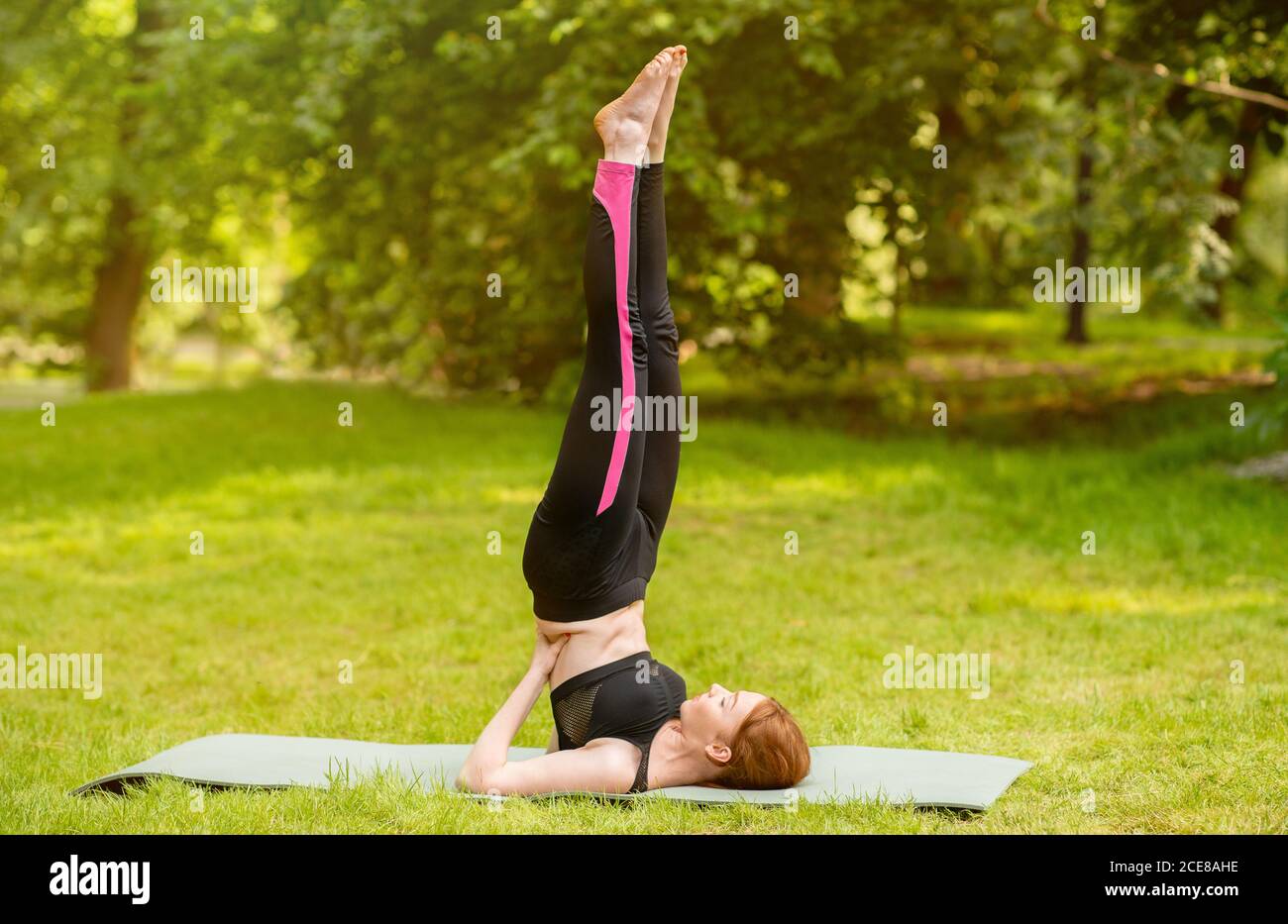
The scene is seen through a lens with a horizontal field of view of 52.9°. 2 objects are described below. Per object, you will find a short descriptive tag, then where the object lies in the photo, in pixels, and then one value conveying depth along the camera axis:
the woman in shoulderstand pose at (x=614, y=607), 4.40
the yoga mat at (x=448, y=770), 4.37
